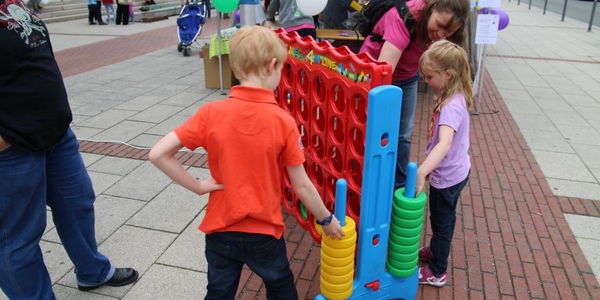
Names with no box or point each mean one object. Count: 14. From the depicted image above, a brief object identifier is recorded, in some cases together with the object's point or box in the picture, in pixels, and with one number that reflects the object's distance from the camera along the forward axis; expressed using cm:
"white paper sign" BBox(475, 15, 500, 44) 610
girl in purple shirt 225
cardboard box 710
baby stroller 957
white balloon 494
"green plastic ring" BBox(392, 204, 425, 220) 226
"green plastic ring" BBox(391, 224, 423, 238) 231
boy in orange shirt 163
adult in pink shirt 240
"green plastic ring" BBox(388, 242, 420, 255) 236
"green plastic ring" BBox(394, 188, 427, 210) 224
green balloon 575
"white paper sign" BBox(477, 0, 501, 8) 597
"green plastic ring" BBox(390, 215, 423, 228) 229
